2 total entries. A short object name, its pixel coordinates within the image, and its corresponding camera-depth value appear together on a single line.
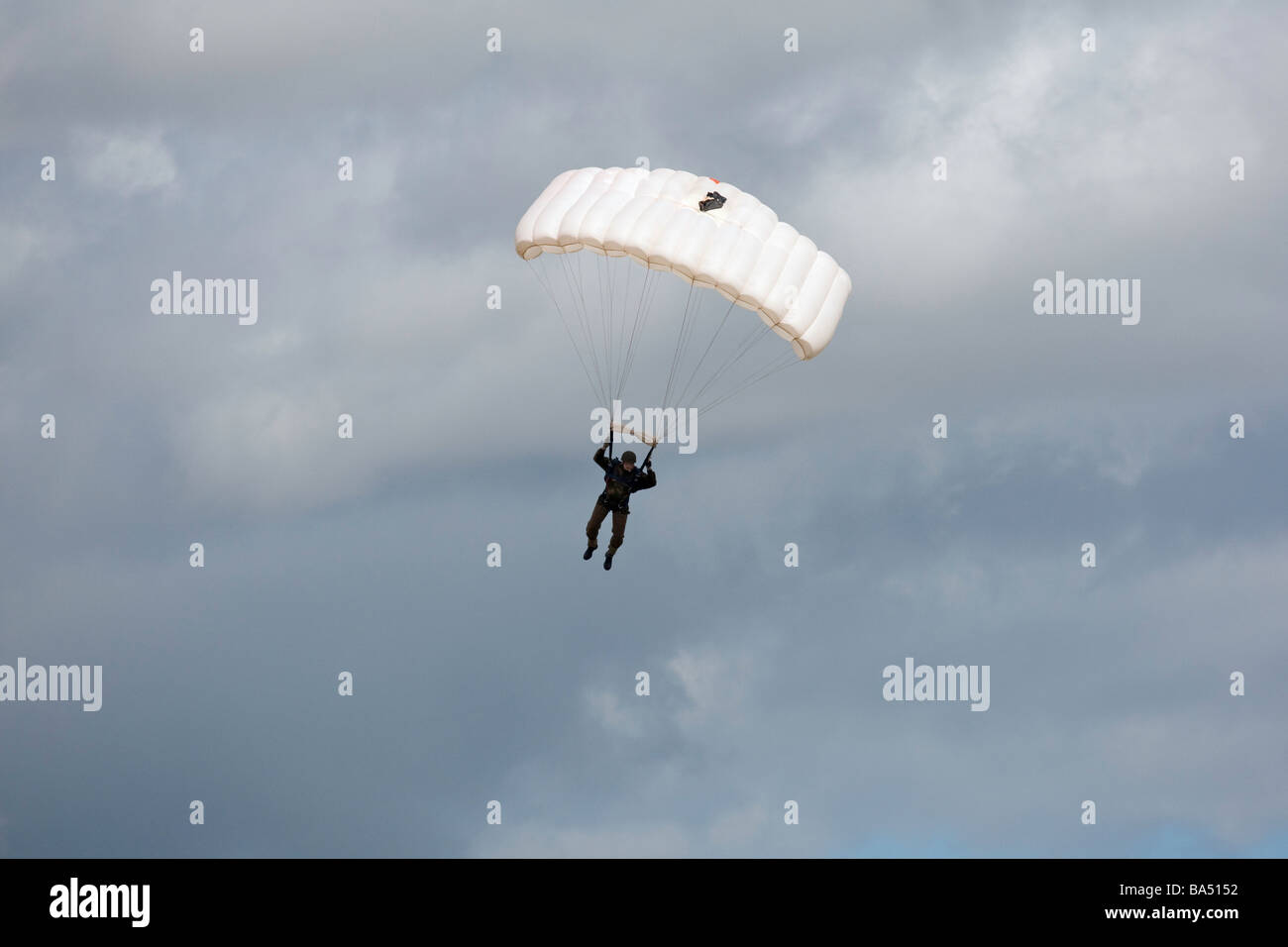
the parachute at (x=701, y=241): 45.66
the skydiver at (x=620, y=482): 45.47
